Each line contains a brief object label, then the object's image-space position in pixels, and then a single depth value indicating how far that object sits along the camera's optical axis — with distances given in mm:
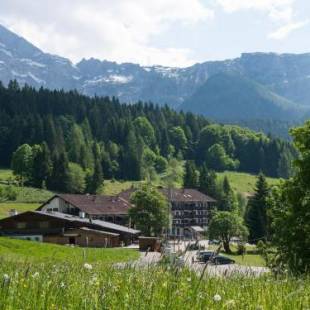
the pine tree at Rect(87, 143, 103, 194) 172125
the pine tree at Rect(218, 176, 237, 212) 175350
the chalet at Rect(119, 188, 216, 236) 171750
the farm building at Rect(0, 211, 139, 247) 104438
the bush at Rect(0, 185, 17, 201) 147000
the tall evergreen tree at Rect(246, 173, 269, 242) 106500
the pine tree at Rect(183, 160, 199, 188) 191250
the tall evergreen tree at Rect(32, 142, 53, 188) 169000
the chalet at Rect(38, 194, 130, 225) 130125
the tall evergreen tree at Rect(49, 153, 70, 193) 169350
